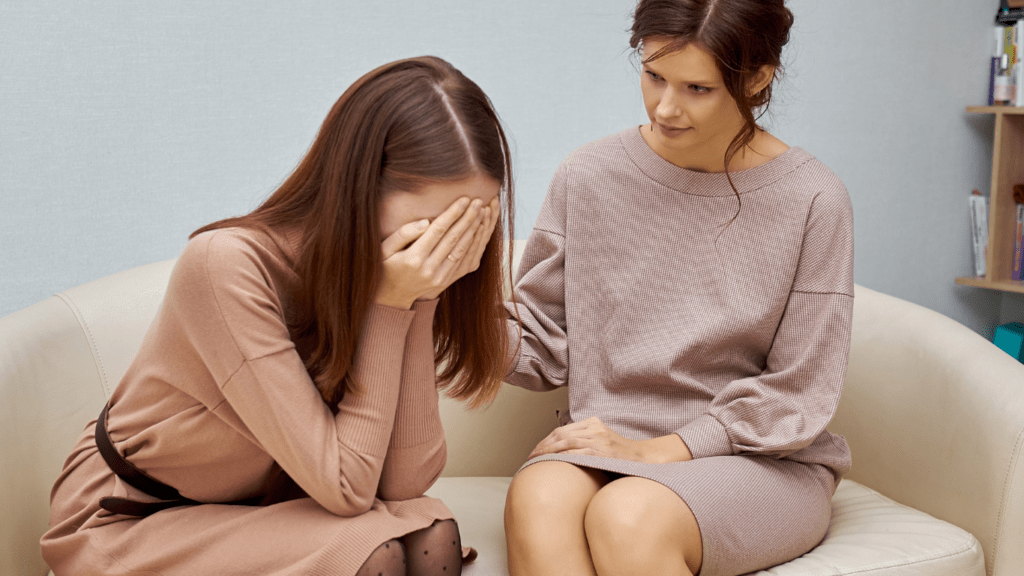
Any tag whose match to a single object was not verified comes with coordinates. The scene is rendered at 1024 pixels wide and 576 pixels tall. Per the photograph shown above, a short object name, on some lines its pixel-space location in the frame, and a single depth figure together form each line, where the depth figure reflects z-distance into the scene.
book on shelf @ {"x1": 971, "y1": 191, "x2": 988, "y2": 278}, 2.63
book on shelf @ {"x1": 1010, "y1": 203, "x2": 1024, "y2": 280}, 2.58
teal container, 2.58
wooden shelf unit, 2.49
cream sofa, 1.24
